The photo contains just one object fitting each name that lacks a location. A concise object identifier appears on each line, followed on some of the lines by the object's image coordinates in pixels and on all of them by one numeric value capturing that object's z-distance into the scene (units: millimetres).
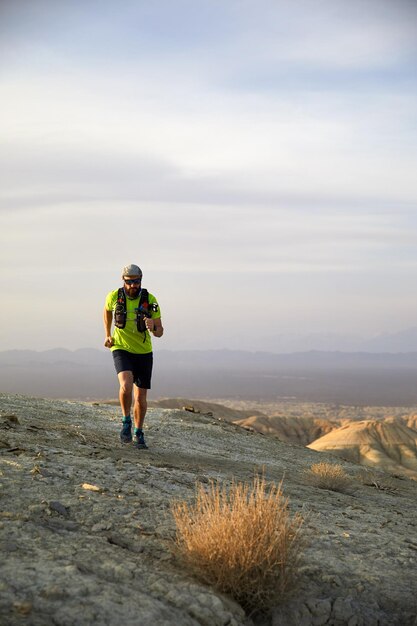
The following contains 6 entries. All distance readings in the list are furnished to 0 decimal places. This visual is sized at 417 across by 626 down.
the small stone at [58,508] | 5160
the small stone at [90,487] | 5840
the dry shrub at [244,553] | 4434
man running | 8125
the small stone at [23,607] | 3656
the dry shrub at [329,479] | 9055
